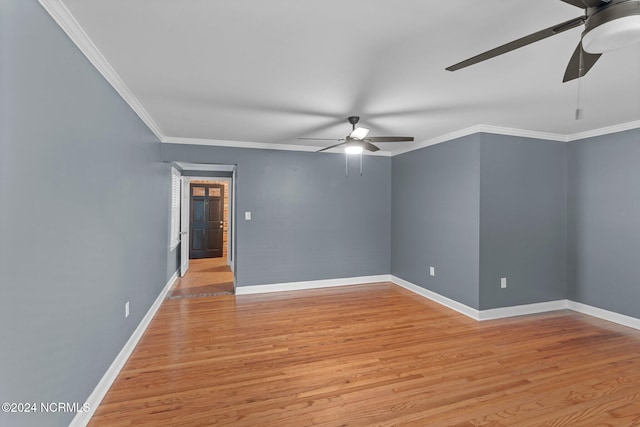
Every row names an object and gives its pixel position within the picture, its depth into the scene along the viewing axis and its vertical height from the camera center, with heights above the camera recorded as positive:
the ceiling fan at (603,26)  1.16 +0.75
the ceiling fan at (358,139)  3.27 +0.81
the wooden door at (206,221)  7.84 -0.19
